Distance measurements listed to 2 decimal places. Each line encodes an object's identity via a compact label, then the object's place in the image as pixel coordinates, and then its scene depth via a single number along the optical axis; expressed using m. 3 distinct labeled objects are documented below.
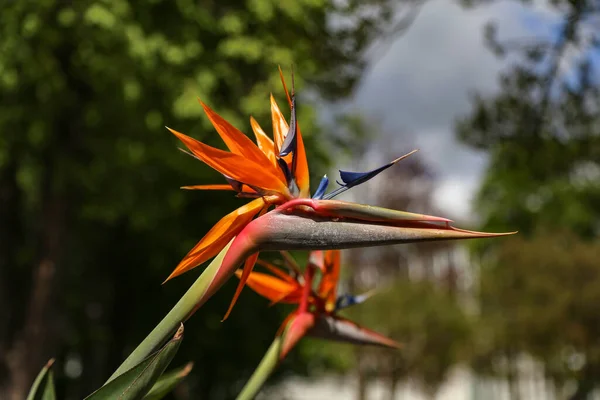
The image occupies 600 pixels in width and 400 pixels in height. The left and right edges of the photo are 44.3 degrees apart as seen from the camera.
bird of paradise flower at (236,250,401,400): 1.27
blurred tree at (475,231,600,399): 12.78
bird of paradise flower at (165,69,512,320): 1.00
